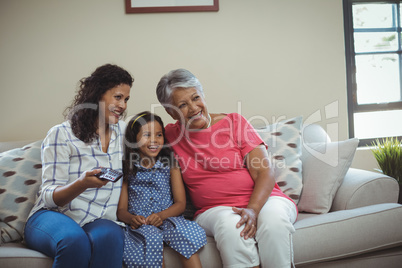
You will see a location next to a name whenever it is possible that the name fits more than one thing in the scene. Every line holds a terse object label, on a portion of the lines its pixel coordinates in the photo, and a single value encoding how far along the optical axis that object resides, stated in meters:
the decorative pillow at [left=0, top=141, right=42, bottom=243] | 1.73
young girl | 1.52
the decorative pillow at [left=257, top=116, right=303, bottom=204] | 1.97
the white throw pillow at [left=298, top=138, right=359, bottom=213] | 1.89
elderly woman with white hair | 1.60
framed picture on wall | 2.46
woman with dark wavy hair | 1.43
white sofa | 1.55
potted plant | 2.30
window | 2.79
